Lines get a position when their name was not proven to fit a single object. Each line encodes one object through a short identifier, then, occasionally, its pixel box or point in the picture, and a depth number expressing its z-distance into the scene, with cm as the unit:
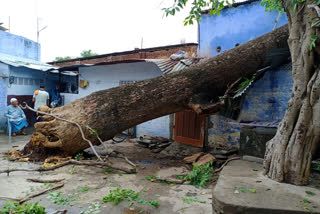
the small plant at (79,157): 585
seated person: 850
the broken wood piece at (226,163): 514
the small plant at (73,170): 498
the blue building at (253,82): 561
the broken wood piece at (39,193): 357
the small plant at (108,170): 525
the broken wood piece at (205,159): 568
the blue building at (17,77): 944
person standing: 945
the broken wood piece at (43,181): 440
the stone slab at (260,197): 275
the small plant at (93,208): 333
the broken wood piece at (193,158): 611
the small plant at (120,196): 365
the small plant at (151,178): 486
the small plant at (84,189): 409
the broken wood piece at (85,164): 502
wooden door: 716
